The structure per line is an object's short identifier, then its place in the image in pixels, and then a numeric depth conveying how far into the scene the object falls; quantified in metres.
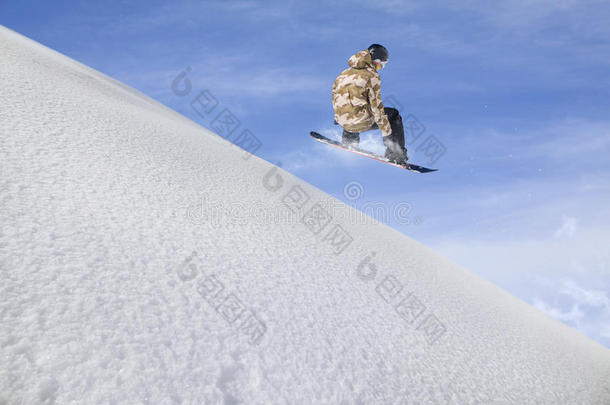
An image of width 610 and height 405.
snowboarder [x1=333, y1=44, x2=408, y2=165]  5.23
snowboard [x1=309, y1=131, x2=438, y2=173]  6.37
